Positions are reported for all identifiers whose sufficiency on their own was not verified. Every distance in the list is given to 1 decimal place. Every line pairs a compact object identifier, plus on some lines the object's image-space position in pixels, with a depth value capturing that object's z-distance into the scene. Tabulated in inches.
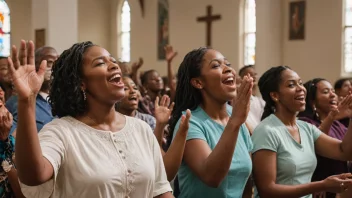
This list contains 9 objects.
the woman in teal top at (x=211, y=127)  95.9
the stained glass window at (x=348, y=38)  406.0
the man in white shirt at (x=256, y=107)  224.0
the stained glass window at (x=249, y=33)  472.1
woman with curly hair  71.4
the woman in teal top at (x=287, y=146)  116.2
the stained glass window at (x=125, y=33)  598.2
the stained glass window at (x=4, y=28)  557.6
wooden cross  494.2
